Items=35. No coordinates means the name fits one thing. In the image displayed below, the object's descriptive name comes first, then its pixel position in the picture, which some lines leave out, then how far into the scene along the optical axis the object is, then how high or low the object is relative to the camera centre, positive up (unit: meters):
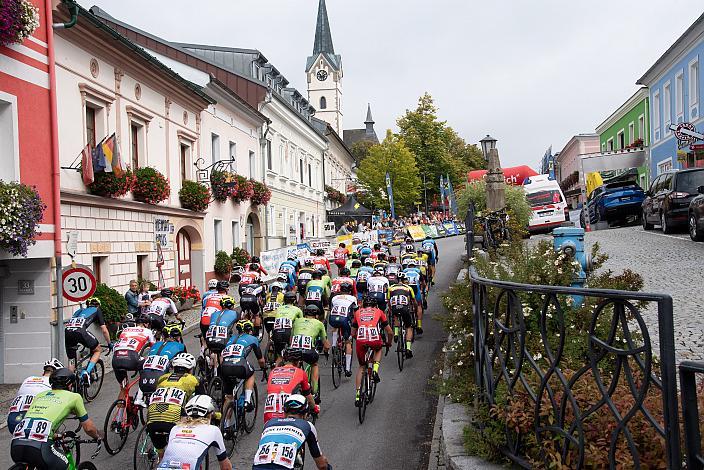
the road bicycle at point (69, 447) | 6.64 -2.08
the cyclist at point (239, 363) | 8.96 -1.65
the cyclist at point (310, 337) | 9.33 -1.44
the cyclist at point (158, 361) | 8.61 -1.56
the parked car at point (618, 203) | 29.17 +1.07
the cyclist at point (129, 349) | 9.62 -1.55
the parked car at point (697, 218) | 17.08 +0.20
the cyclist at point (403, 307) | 12.91 -1.41
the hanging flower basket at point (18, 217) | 11.69 +0.49
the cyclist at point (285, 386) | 7.11 -1.63
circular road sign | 12.51 -0.76
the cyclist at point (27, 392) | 7.35 -1.63
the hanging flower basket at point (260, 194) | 29.91 +1.97
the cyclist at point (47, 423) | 6.45 -1.76
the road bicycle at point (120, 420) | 8.85 -2.36
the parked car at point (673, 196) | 20.20 +0.93
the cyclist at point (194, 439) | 5.86 -1.76
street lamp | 20.42 +2.65
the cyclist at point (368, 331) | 10.48 -1.51
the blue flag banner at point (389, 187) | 46.34 +3.31
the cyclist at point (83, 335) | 11.37 -1.54
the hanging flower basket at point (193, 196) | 22.92 +1.48
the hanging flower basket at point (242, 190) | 27.54 +1.97
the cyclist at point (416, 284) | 15.02 -1.12
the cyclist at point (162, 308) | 11.80 -1.20
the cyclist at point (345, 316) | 12.09 -1.45
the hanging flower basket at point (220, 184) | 25.61 +2.06
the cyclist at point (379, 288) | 13.88 -1.11
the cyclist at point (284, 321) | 10.91 -1.38
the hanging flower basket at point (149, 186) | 19.00 +1.55
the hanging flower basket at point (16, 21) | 12.10 +4.09
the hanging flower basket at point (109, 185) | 16.55 +1.41
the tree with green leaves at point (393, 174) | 62.78 +5.62
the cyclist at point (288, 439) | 5.62 -1.73
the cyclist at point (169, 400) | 7.11 -1.71
